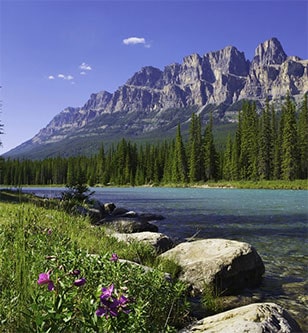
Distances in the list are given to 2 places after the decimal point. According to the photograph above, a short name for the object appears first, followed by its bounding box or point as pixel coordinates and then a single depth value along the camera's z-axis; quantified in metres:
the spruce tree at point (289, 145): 67.00
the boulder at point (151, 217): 19.22
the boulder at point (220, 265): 7.34
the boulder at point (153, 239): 9.44
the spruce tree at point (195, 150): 86.31
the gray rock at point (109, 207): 23.39
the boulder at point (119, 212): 21.64
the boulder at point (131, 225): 15.00
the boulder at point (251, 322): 3.83
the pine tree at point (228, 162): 81.36
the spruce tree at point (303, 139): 69.12
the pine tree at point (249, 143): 76.00
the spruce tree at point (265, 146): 73.94
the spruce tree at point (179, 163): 88.81
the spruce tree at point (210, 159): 85.81
